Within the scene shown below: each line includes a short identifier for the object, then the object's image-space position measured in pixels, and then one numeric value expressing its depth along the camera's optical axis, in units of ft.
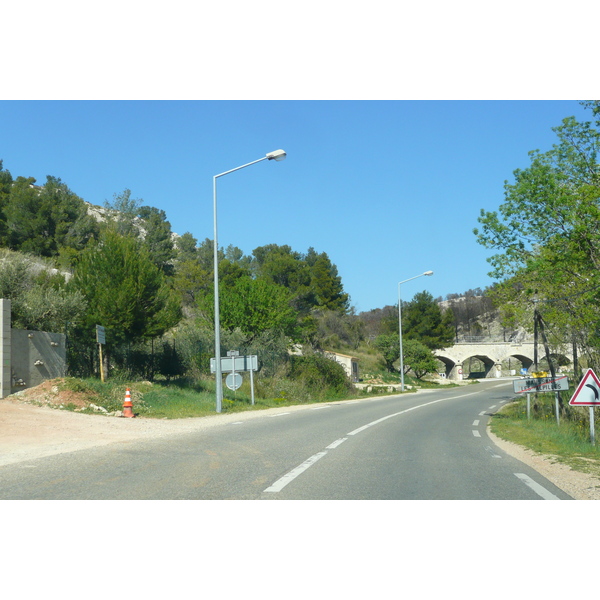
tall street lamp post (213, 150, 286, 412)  71.61
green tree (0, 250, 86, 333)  78.07
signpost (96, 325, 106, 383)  73.80
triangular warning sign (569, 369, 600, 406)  42.47
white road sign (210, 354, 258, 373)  86.53
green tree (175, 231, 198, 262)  312.40
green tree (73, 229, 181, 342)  83.76
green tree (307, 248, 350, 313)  281.13
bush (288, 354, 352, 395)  133.10
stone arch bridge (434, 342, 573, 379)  329.93
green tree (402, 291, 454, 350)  307.78
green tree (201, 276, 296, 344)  138.62
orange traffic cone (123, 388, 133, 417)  65.16
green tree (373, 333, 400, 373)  261.85
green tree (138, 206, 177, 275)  247.46
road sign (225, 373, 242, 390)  87.56
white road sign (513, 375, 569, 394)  57.41
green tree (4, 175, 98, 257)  185.57
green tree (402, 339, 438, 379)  248.32
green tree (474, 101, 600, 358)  62.54
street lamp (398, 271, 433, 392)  154.61
